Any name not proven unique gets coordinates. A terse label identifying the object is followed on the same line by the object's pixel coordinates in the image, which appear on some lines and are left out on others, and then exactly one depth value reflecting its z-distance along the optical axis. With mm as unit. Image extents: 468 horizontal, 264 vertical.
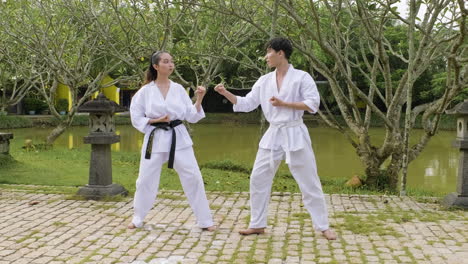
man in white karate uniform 4449
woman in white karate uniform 4840
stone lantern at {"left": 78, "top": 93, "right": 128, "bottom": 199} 6240
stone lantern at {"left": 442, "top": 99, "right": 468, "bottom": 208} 5785
